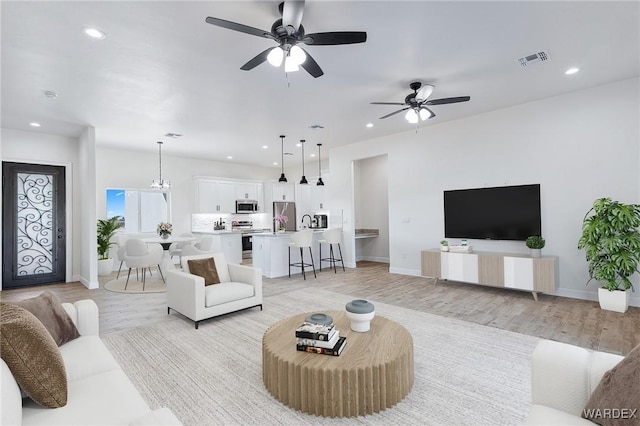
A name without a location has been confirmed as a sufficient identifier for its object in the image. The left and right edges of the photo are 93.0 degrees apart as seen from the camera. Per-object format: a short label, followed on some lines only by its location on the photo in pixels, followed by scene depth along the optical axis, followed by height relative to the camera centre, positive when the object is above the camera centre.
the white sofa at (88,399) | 1.13 -0.84
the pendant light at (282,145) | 6.68 +1.76
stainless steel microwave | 9.45 +0.37
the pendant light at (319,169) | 9.36 +1.46
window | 7.52 +0.30
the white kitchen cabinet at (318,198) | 9.34 +0.60
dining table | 6.12 -0.59
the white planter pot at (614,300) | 3.80 -1.11
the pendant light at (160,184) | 7.18 +0.84
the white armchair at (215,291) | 3.51 -0.90
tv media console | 4.30 -0.87
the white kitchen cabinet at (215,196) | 8.71 +0.65
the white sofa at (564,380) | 1.29 -0.74
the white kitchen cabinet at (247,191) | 9.57 +0.86
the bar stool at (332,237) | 6.71 -0.46
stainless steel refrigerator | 10.33 +0.22
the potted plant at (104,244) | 6.85 -0.55
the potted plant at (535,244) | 4.38 -0.44
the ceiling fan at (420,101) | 3.82 +1.49
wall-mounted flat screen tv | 4.78 +0.02
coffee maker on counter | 9.07 -0.14
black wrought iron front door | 5.74 -0.07
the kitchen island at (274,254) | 6.42 -0.80
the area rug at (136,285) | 5.40 -1.26
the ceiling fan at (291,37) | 2.23 +1.41
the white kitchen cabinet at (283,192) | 10.36 +0.87
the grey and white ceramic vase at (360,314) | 2.35 -0.76
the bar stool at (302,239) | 6.20 -0.46
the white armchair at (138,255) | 5.64 -0.68
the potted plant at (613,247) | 3.72 -0.44
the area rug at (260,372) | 1.94 -1.27
